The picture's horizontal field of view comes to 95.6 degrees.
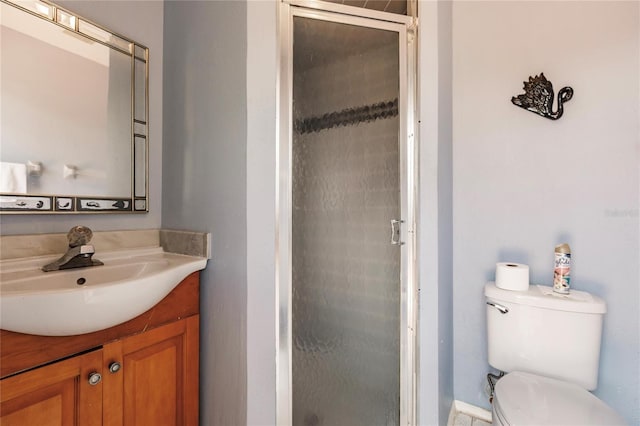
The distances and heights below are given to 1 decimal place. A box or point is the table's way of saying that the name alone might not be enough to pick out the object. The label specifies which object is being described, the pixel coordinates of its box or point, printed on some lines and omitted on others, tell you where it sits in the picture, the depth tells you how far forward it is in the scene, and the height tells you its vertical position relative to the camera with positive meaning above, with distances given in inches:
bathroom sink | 27.6 -8.7
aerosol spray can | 48.5 -9.2
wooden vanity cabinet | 29.6 -19.9
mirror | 39.4 +15.5
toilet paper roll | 50.4 -11.0
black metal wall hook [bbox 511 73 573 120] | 51.9 +21.5
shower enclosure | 44.8 -1.4
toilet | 39.2 -22.7
